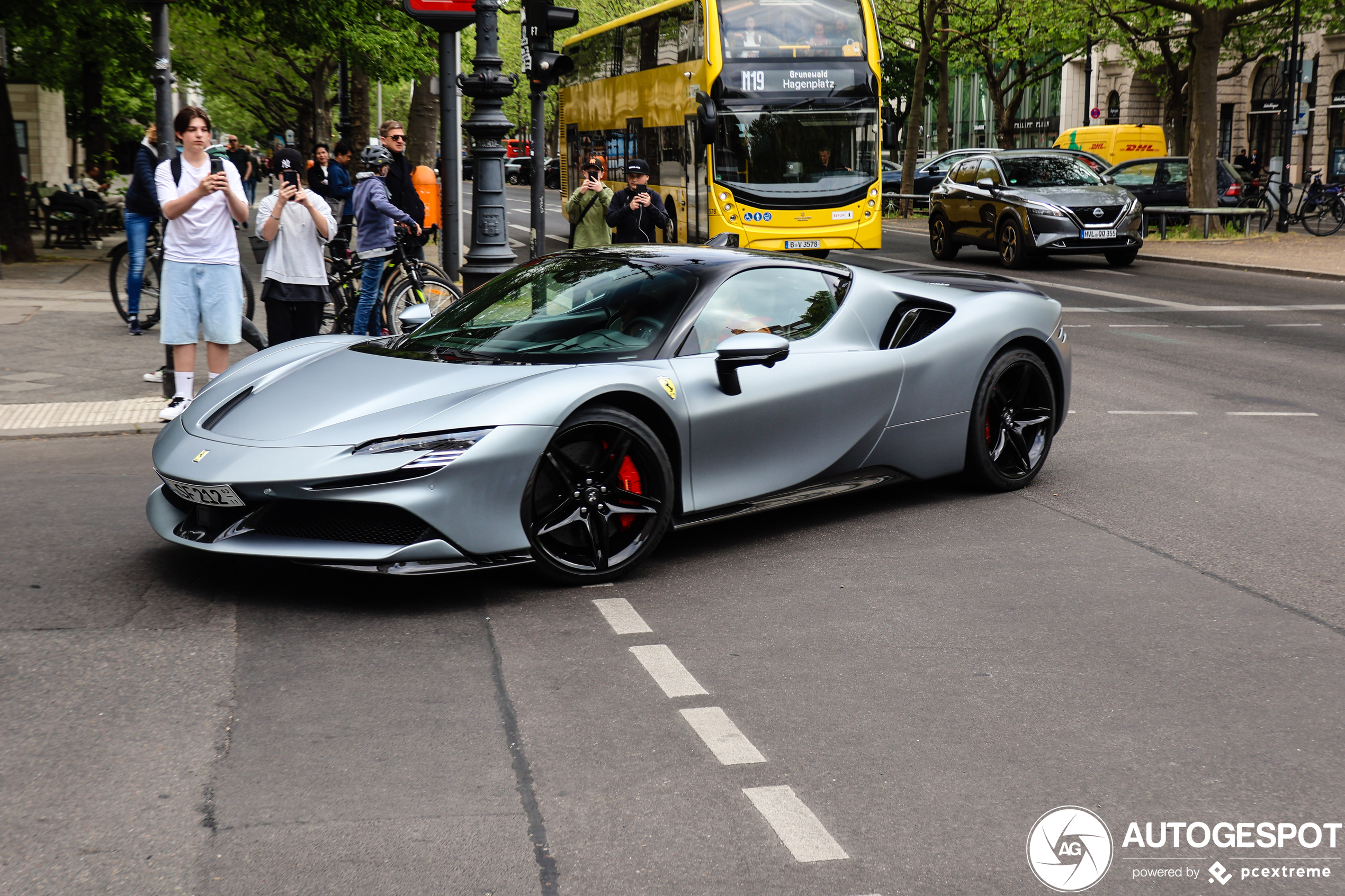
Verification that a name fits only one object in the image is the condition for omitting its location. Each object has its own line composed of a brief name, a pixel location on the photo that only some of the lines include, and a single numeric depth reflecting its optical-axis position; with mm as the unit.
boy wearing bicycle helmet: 11172
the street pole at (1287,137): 27078
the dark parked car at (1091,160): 22266
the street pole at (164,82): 8953
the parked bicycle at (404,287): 11289
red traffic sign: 11922
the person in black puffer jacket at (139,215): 12164
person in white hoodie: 9078
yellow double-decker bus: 19406
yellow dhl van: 37938
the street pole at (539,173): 15953
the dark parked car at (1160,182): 30062
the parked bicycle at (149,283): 12547
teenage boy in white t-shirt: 8078
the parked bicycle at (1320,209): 27266
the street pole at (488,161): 12078
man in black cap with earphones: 13148
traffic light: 13391
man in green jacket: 14102
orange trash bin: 18047
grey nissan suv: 20703
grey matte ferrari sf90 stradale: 4867
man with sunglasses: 13180
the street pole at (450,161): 13508
